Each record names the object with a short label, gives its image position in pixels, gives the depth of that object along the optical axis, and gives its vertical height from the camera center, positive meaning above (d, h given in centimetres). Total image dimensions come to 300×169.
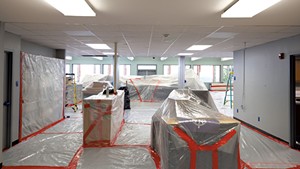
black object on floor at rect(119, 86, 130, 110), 795 -50
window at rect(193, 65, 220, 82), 1453 +110
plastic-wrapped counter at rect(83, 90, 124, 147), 388 -67
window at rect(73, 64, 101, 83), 1383 +118
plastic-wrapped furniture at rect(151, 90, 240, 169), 214 -60
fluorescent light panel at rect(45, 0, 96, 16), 231 +97
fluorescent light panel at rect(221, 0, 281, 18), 226 +97
